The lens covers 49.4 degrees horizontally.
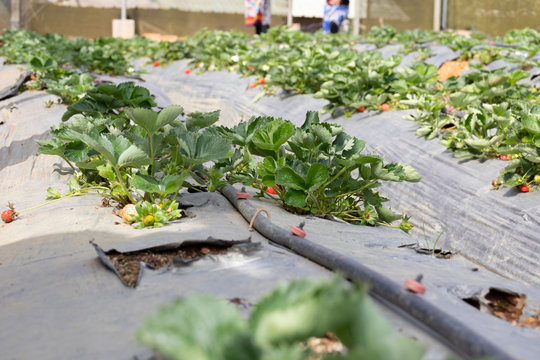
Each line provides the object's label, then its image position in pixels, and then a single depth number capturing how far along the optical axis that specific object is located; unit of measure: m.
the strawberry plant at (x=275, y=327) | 0.80
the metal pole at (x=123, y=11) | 14.52
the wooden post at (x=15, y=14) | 14.78
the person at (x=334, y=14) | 11.20
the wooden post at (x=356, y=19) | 12.26
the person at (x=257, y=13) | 12.09
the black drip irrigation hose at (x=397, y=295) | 1.20
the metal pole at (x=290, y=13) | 13.45
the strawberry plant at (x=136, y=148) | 2.09
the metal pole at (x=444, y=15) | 13.09
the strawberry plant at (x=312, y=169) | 2.33
